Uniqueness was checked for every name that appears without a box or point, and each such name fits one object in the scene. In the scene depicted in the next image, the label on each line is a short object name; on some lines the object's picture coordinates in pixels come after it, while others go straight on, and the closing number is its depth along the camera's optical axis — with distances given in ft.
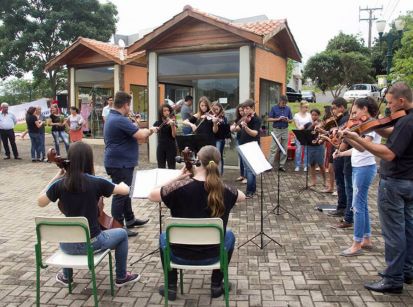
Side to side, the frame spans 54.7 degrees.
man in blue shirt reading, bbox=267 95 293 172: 33.22
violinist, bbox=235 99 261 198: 24.54
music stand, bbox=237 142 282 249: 16.53
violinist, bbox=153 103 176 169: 23.35
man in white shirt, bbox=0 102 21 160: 41.16
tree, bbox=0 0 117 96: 70.90
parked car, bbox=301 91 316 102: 111.86
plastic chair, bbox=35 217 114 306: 10.55
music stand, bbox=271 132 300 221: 21.29
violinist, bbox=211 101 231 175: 26.35
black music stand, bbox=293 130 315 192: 24.73
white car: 90.79
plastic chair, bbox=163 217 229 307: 10.14
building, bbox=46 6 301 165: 32.65
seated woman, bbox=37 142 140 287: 11.46
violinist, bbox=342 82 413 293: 11.34
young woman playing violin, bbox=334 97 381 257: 14.24
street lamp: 44.18
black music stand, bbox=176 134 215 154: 22.54
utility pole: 120.67
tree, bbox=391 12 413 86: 47.98
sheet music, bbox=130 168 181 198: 13.29
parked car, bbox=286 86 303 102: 100.60
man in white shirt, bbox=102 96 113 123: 39.38
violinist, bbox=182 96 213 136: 26.96
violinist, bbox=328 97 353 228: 17.98
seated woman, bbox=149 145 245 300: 10.81
